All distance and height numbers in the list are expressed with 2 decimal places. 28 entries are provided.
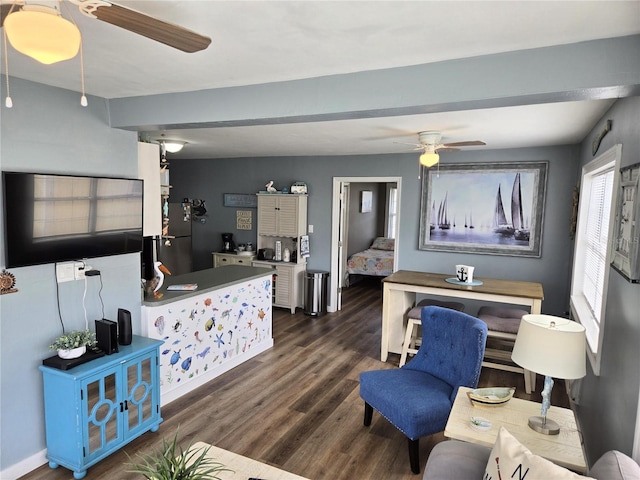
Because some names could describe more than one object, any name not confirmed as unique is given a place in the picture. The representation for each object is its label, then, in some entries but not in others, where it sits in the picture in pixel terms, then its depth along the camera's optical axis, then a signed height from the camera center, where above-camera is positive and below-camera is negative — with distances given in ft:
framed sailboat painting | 15.92 +0.20
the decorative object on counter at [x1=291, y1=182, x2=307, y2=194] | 19.82 +0.89
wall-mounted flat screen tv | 7.37 -0.31
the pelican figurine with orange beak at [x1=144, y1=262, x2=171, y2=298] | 10.93 -2.14
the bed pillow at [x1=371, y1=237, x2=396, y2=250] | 28.42 -2.33
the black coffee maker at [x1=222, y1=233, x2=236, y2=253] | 21.75 -1.96
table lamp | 5.82 -1.92
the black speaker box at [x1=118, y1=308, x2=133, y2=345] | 9.02 -2.72
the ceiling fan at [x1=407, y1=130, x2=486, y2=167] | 12.30 +2.05
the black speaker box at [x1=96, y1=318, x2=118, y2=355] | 8.50 -2.74
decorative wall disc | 7.51 -1.51
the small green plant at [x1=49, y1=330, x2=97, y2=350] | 8.19 -2.79
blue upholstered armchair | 8.45 -3.87
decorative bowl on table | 7.27 -3.27
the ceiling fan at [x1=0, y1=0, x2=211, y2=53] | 3.48 +1.65
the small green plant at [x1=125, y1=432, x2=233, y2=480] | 4.57 -2.94
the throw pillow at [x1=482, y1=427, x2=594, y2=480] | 4.36 -2.77
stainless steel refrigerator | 19.39 -1.81
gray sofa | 4.72 -3.39
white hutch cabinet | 19.72 -1.14
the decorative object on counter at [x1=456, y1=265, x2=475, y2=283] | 13.62 -2.01
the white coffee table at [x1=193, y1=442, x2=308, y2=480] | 5.90 -3.84
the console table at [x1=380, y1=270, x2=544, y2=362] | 12.34 -2.48
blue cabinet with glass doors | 7.88 -4.08
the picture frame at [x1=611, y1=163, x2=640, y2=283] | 5.72 -0.16
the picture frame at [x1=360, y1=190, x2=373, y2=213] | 27.48 +0.59
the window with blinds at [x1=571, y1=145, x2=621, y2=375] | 8.13 -0.82
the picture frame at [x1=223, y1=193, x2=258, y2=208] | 21.44 +0.31
